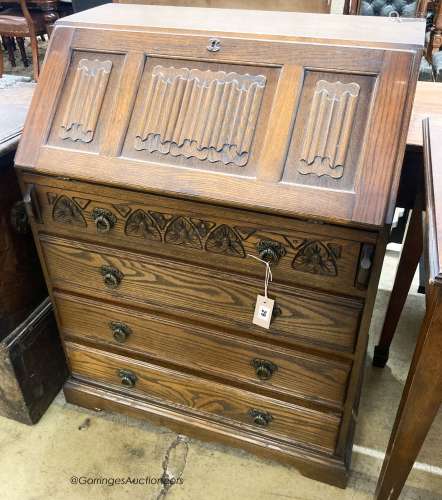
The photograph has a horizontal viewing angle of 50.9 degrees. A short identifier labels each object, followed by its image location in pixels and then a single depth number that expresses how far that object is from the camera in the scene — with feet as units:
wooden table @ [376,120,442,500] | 2.37
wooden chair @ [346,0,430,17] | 10.22
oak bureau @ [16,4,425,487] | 3.00
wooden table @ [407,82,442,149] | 3.65
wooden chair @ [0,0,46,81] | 12.71
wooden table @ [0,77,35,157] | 3.90
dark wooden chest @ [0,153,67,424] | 4.25
